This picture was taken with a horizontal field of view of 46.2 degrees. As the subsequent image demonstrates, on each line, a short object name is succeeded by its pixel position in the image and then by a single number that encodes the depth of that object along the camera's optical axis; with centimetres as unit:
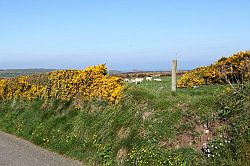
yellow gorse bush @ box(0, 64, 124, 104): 1179
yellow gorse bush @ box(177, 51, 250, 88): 1194
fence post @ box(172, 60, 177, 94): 1097
